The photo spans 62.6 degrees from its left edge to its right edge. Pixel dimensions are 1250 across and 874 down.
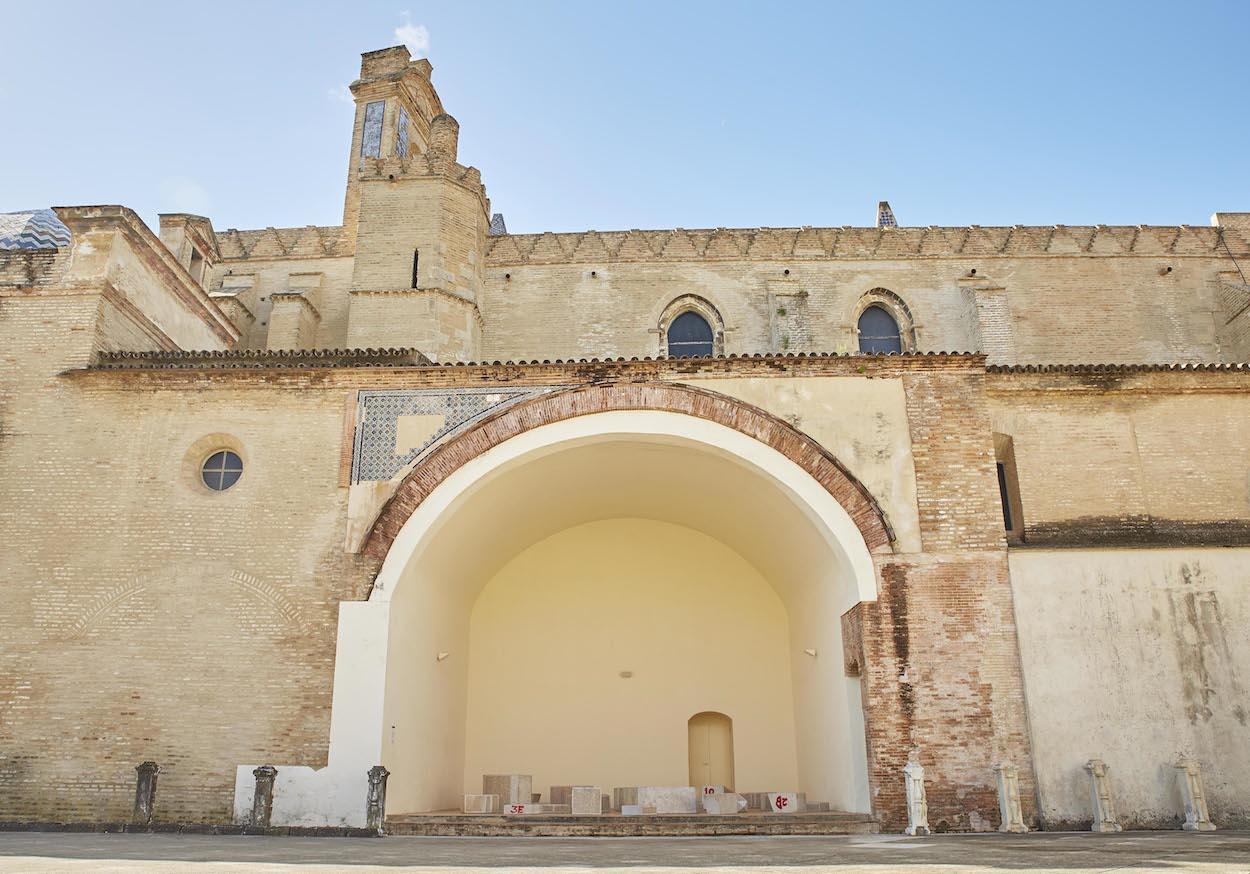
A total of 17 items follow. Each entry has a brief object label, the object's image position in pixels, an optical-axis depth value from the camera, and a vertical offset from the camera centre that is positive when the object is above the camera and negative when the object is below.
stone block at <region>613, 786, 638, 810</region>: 12.72 -0.10
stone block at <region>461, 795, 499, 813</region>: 12.83 -0.19
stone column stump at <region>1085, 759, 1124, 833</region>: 10.38 -0.15
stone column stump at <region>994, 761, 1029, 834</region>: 10.31 -0.17
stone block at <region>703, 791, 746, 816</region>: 11.98 -0.19
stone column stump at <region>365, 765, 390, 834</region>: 10.65 -0.14
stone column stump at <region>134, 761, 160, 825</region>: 10.73 +0.00
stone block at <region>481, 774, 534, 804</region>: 13.55 +0.00
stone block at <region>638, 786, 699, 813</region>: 11.91 -0.13
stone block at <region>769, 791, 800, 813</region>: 12.79 -0.19
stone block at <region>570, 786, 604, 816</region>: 11.82 -0.15
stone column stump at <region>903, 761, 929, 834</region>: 10.26 -0.16
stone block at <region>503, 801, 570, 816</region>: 12.38 -0.25
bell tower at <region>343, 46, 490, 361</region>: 18.09 +9.25
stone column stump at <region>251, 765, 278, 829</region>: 10.66 -0.08
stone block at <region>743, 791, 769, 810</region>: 13.78 -0.19
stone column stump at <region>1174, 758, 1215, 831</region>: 10.39 -0.14
